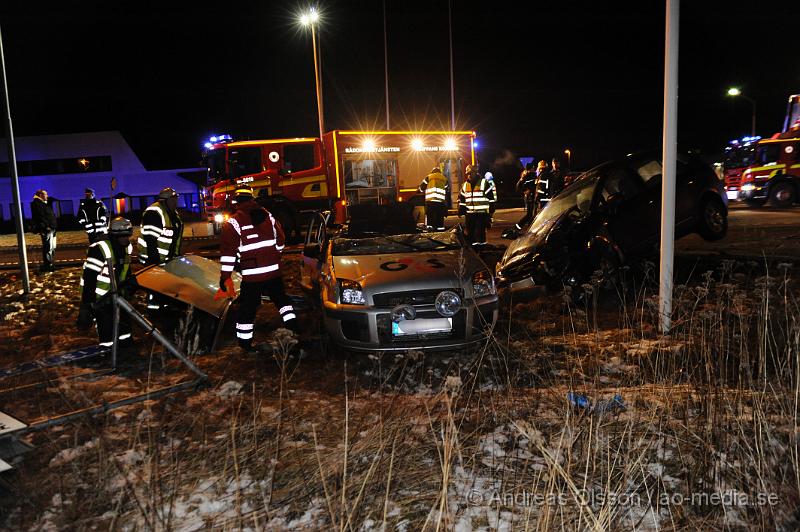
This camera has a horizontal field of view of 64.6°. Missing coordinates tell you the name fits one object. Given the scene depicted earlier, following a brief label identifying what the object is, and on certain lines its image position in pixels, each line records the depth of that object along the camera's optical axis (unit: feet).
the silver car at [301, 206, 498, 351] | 17.71
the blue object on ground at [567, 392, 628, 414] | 12.93
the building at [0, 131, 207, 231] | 119.14
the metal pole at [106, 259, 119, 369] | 16.79
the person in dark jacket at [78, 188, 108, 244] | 36.01
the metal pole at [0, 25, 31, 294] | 30.76
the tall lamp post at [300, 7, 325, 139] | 65.67
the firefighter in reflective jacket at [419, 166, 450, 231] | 41.06
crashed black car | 24.39
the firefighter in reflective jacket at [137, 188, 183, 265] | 25.64
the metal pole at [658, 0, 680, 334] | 17.94
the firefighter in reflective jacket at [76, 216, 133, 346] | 19.19
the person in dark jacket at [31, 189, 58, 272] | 40.01
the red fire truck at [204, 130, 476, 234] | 51.72
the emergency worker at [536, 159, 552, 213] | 42.88
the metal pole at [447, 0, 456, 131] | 83.05
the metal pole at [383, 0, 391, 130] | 81.66
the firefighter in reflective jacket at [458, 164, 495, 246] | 39.96
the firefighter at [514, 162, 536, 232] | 48.55
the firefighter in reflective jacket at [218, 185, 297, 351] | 19.58
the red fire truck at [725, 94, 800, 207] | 61.62
